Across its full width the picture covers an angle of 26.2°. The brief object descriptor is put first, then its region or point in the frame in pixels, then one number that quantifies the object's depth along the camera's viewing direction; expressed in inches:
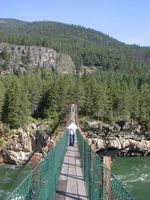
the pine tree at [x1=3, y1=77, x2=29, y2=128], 1768.4
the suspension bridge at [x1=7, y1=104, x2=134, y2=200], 158.6
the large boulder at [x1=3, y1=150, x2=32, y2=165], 1536.9
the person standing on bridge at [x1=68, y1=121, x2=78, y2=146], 557.3
